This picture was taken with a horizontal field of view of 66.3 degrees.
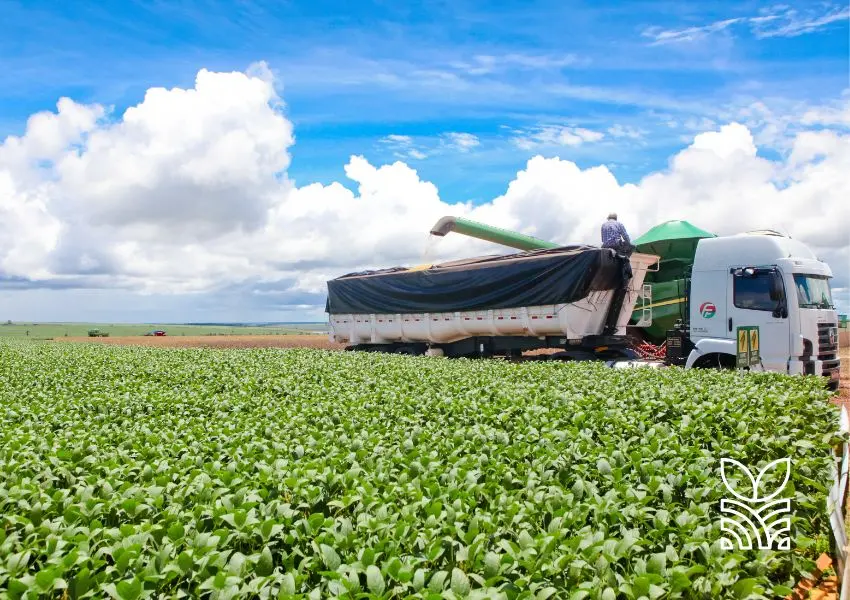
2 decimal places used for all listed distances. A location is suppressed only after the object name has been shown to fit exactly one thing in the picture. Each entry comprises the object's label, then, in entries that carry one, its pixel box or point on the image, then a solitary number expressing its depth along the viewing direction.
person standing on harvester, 15.52
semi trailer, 12.47
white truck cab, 12.27
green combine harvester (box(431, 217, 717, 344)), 16.03
